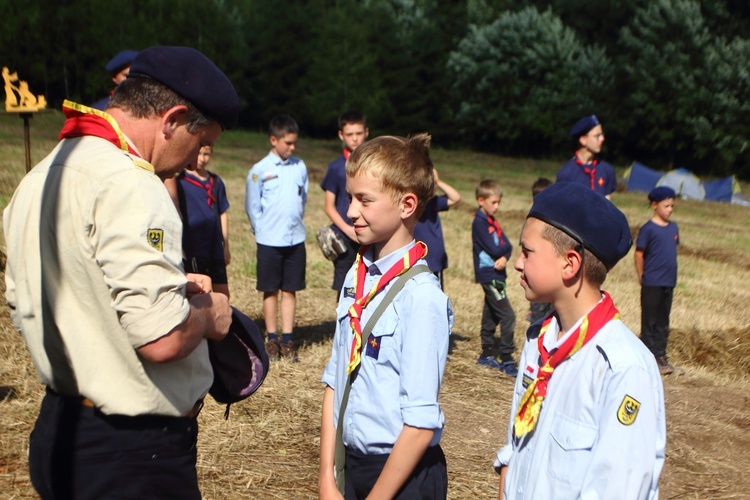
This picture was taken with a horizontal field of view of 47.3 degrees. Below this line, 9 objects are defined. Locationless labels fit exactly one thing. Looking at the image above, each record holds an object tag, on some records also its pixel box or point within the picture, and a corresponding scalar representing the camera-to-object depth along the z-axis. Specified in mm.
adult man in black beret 2156
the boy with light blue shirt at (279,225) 7113
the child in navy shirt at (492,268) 7207
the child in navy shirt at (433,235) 7047
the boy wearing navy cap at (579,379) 2301
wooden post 7760
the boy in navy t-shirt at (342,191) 7219
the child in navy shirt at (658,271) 7824
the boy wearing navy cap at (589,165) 8094
